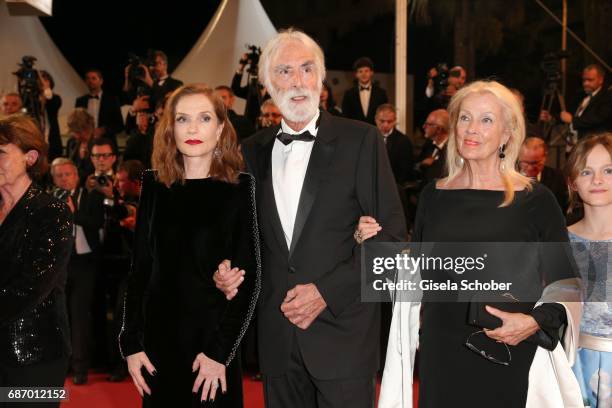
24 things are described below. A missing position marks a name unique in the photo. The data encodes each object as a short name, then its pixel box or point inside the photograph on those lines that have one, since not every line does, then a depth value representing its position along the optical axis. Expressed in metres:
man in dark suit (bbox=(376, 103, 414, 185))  6.86
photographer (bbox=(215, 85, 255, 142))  6.19
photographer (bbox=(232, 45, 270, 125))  7.37
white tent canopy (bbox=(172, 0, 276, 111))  9.80
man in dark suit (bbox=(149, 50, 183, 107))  6.87
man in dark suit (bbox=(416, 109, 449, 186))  6.56
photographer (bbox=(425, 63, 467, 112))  7.05
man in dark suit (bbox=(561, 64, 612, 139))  6.72
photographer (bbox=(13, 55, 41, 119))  7.70
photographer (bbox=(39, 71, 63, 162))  7.91
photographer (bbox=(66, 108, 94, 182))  6.92
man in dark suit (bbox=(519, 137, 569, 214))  5.66
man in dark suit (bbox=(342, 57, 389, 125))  7.87
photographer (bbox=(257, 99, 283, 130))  6.10
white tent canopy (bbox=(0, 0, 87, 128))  9.15
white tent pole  7.35
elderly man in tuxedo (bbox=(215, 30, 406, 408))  2.56
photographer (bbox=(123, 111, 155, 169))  6.23
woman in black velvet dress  2.45
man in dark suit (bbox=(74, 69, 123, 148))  8.21
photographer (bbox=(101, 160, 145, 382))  5.36
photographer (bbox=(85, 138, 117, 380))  5.48
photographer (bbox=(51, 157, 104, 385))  5.30
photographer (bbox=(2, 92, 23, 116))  7.02
